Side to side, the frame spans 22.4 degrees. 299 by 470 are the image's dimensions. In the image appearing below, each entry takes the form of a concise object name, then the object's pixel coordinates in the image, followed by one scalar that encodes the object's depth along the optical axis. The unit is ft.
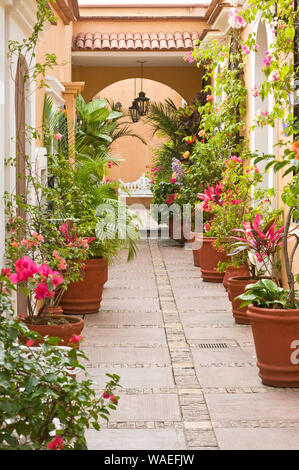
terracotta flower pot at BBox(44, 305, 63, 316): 21.65
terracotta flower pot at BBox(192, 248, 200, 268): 39.10
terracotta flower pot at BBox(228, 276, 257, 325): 24.89
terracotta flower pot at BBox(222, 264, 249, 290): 27.35
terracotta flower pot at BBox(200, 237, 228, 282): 34.32
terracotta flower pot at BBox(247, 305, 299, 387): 17.51
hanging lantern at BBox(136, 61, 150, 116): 52.35
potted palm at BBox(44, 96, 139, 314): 25.17
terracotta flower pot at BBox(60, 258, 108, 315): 27.07
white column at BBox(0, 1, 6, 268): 18.52
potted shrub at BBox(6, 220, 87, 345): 18.06
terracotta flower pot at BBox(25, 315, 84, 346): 18.07
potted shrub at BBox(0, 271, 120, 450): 9.69
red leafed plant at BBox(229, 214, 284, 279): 22.36
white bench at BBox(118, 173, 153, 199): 69.99
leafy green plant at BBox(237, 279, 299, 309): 18.28
